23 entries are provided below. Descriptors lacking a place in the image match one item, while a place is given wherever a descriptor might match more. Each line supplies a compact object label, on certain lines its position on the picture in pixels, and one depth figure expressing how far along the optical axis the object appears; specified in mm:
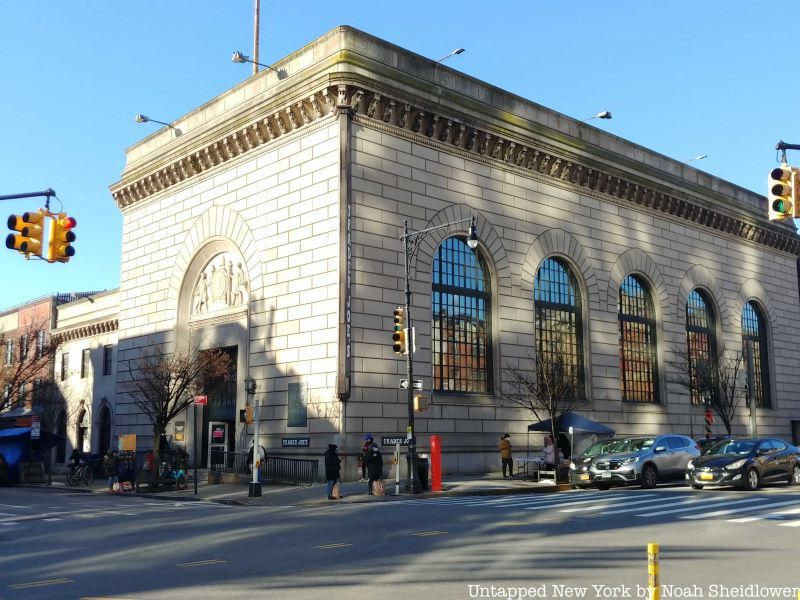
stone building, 33062
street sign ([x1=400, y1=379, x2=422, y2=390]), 27970
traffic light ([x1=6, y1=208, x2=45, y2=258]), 17859
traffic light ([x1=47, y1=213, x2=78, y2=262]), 18516
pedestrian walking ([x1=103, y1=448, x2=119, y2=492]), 35956
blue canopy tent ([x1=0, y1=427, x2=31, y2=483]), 39312
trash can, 27922
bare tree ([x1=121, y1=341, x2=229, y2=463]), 33344
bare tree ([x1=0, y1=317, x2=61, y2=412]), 52062
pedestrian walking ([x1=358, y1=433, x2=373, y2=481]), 26464
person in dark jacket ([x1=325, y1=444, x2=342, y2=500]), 25938
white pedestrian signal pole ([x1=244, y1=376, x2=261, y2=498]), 27016
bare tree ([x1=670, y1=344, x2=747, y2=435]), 46406
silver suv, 27609
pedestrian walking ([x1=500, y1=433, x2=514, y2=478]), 32938
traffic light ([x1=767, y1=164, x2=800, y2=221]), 14797
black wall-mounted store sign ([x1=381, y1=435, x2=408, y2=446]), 32250
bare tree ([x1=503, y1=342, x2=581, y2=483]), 33125
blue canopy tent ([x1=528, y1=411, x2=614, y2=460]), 34250
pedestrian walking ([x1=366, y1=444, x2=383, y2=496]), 26000
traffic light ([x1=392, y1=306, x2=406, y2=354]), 27281
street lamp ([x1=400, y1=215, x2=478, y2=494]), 26891
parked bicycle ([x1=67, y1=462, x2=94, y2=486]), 36875
